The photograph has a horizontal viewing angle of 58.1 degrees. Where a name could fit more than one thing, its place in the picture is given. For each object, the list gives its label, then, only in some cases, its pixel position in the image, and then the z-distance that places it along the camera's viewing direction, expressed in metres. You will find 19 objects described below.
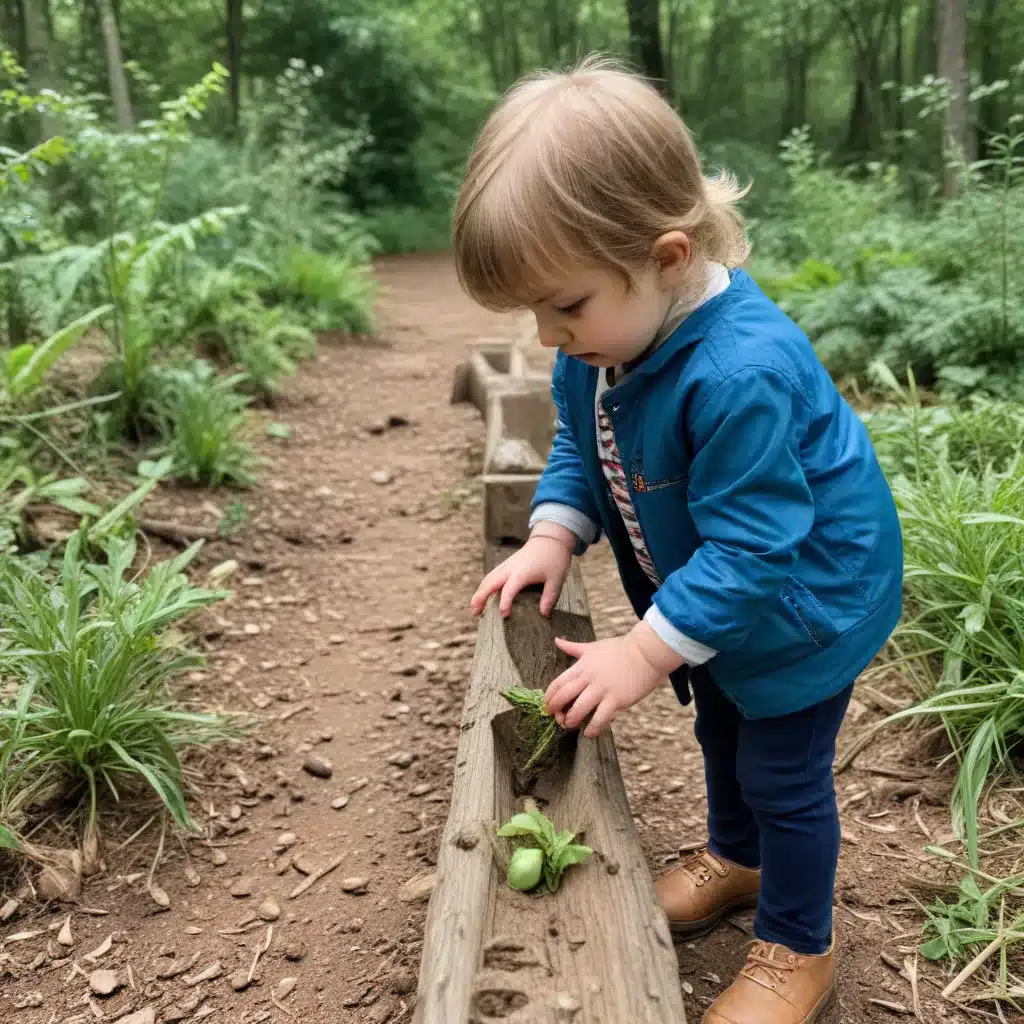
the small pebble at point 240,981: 1.83
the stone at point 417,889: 2.01
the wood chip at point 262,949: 1.86
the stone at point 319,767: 2.51
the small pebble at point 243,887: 2.09
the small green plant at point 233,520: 3.67
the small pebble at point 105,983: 1.82
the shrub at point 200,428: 3.96
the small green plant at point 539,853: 1.33
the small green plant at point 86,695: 2.11
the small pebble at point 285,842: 2.25
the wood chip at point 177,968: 1.86
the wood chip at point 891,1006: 1.76
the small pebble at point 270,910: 2.02
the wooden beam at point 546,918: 1.13
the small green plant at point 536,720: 1.60
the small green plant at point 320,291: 7.20
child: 1.35
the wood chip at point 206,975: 1.85
